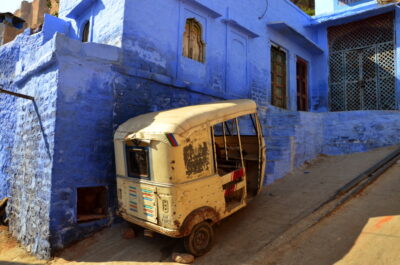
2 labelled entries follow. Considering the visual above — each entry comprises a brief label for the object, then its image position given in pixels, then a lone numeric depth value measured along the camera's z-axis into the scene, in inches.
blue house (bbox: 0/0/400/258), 207.0
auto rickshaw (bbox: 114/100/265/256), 151.0
